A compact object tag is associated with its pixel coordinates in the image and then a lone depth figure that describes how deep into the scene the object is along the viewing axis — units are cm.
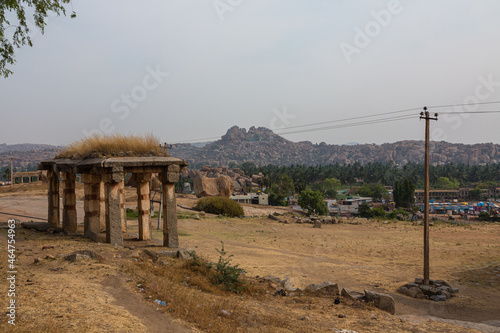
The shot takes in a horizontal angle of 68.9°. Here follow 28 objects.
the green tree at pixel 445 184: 10938
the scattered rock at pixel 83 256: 955
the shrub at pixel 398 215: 4939
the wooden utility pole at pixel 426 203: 1281
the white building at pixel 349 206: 7131
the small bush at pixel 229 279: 974
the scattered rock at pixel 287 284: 1070
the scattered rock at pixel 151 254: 1091
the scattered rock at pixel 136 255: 1060
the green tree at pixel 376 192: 9506
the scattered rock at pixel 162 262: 1060
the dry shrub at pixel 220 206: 3597
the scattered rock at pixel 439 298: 1176
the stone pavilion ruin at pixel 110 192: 1202
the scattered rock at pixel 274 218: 3469
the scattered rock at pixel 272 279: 1138
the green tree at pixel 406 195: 6962
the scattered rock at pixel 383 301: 955
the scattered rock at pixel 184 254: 1166
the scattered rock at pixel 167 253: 1168
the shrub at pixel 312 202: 5150
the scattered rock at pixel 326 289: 1028
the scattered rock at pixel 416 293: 1209
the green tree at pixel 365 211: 5892
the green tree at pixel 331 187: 9994
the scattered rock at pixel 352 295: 997
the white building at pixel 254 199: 6677
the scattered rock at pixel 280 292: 1007
